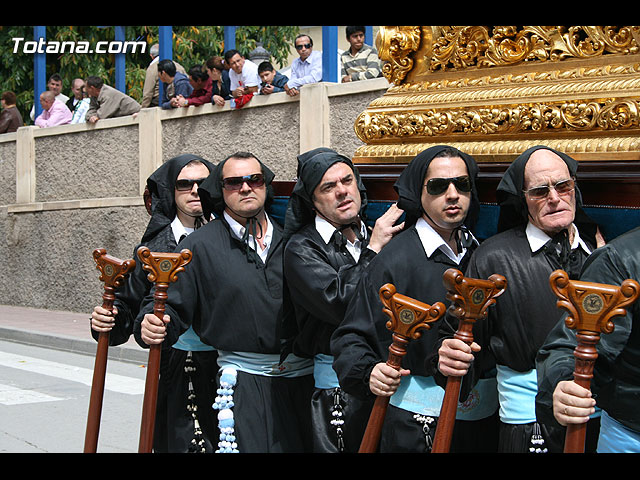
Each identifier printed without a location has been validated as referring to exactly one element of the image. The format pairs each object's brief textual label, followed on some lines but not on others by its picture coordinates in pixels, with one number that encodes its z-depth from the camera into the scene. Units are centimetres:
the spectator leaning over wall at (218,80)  1196
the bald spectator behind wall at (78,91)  1519
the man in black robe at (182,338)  440
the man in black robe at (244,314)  398
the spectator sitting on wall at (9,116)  1648
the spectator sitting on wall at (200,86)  1231
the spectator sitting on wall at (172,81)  1271
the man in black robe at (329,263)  356
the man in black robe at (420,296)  322
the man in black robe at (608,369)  222
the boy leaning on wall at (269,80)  1127
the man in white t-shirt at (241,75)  1138
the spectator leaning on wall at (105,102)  1403
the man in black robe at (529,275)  291
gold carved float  315
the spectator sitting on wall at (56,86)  1536
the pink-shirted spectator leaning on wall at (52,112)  1545
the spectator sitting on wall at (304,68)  1079
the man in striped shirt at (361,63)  1013
